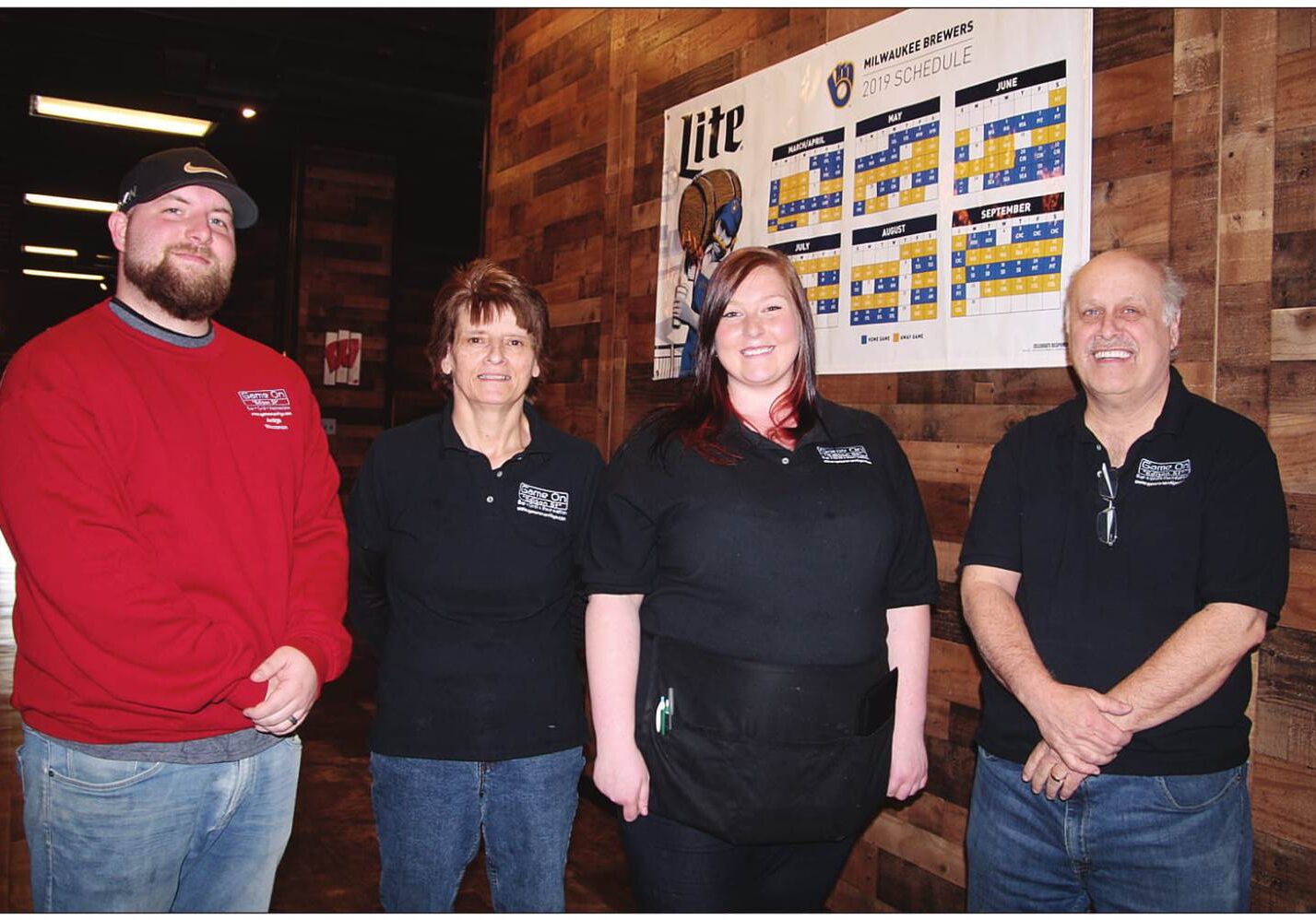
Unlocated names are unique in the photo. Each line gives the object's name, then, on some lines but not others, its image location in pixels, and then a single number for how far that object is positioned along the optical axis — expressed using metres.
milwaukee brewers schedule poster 2.31
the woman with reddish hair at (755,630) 1.65
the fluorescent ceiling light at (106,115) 5.64
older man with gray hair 1.68
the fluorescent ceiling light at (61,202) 8.88
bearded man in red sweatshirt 1.56
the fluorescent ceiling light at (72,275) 13.70
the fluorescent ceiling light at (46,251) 11.97
